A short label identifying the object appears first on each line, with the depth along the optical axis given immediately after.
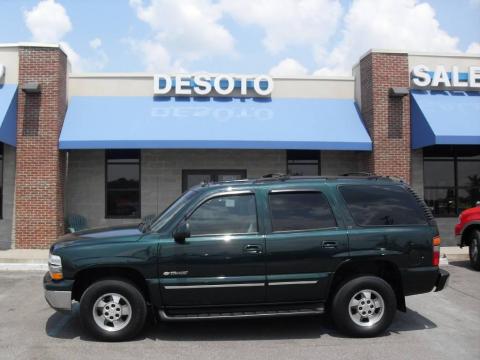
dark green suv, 5.48
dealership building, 12.60
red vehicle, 10.16
